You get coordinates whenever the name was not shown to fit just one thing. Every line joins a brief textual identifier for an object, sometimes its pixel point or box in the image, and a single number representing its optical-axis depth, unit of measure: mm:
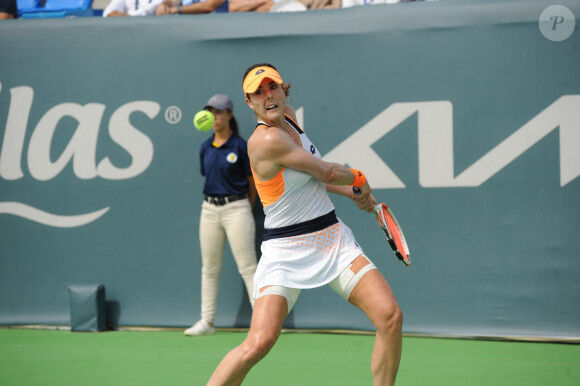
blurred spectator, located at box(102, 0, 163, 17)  15195
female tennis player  7312
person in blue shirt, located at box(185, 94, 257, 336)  13047
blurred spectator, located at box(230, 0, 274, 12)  14375
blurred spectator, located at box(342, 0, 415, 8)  13736
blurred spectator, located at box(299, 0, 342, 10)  13859
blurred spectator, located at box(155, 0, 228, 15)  14477
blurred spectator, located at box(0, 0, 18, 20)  15625
